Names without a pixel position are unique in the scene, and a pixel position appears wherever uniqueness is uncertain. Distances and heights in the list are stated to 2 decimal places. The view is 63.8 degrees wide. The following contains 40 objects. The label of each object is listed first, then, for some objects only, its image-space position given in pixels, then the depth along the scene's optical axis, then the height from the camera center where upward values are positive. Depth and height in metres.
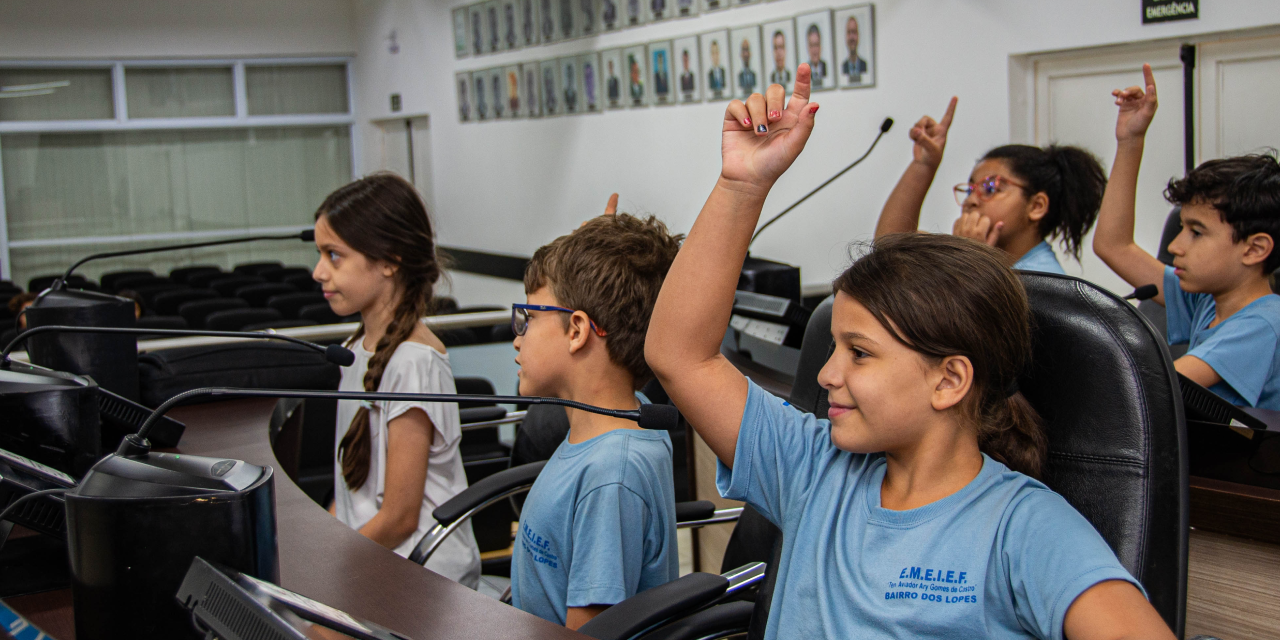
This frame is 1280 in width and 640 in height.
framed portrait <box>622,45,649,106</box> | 6.38 +0.92
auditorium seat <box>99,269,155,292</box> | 7.96 -0.25
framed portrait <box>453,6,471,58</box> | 8.41 +1.61
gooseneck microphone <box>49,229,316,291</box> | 1.94 -0.01
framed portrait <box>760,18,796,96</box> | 5.10 +0.83
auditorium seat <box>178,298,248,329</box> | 6.23 -0.42
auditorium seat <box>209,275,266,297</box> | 7.49 -0.32
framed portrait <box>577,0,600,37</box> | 6.82 +1.39
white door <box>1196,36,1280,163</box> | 3.47 +0.35
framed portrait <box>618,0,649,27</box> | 6.29 +1.30
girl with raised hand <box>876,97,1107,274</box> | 2.54 +0.02
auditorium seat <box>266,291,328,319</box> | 6.44 -0.40
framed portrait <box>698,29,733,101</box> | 5.60 +0.85
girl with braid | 1.84 -0.26
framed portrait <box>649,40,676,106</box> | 6.12 +0.89
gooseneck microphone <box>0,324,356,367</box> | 1.25 -0.14
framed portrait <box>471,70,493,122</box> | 8.30 +1.09
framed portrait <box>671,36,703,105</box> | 5.87 +0.86
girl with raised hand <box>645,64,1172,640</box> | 1.06 -0.24
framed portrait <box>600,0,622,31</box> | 6.59 +1.34
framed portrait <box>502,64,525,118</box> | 7.91 +1.06
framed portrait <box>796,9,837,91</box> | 4.91 +0.81
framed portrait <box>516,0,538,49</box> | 7.57 +1.52
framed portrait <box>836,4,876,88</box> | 4.69 +0.77
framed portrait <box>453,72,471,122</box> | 8.56 +1.14
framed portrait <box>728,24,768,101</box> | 5.34 +0.82
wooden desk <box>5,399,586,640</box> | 1.12 -0.43
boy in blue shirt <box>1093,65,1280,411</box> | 1.92 -0.12
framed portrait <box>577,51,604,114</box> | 6.89 +0.95
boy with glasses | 1.36 -0.30
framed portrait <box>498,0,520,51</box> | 7.76 +1.54
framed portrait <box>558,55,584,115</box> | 7.12 +0.98
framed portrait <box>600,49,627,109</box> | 6.61 +0.95
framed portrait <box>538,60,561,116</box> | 7.42 +1.01
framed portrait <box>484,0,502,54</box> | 7.95 +1.58
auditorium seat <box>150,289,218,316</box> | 6.71 -0.37
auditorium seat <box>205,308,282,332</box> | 5.51 -0.43
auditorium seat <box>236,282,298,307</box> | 7.11 -0.38
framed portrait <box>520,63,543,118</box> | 7.67 +1.01
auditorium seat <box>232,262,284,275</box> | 8.77 -0.24
